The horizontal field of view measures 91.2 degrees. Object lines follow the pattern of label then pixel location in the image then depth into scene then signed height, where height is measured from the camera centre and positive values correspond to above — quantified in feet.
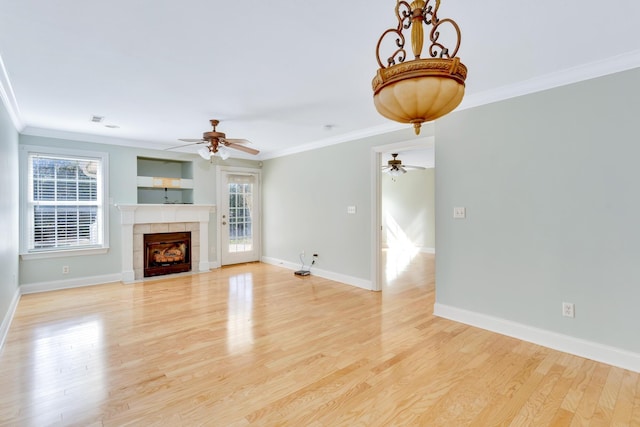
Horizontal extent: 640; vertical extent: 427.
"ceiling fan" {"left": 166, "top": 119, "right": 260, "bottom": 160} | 13.03 +3.19
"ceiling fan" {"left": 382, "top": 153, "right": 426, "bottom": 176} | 21.17 +3.43
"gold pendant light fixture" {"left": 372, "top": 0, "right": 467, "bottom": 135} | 4.25 +1.84
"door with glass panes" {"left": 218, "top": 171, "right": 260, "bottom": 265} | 21.67 -0.02
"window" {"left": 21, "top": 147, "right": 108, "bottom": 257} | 15.15 +0.91
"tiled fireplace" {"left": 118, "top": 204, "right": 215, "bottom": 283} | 17.53 -0.59
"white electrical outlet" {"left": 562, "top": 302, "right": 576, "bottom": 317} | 8.97 -2.78
